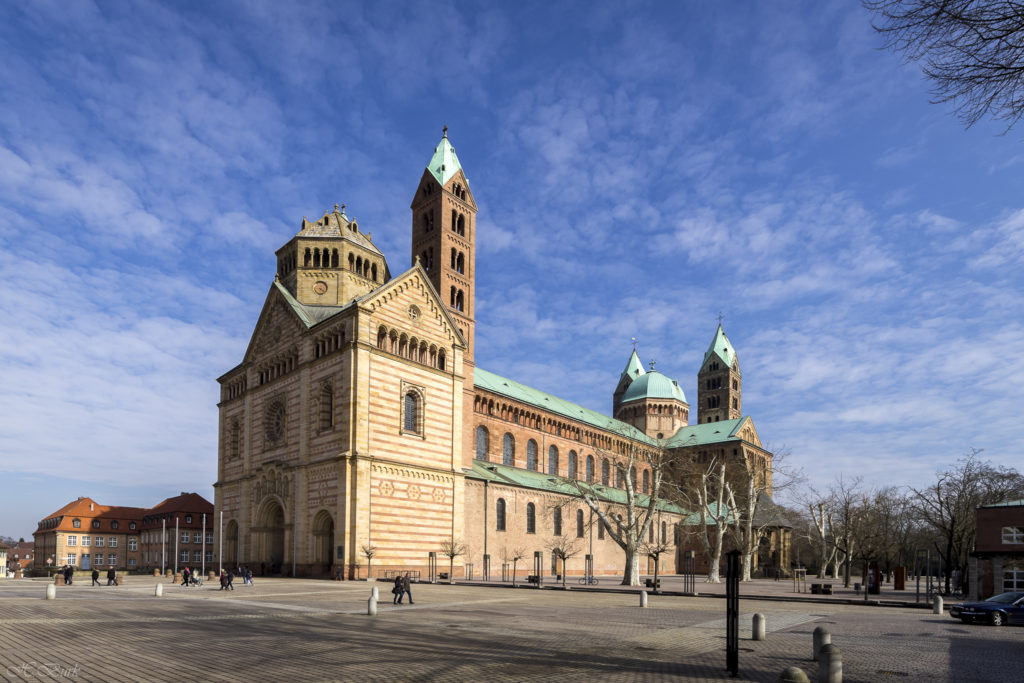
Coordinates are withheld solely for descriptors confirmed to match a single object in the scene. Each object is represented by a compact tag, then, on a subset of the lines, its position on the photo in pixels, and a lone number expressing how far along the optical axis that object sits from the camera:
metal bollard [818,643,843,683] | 12.79
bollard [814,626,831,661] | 15.34
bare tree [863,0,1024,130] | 9.73
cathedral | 48.47
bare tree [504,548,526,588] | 60.75
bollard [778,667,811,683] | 10.84
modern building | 36.25
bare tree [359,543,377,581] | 46.02
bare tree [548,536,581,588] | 66.25
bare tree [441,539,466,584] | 51.69
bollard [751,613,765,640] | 19.92
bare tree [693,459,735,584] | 54.03
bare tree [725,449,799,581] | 58.47
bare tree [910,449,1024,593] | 54.91
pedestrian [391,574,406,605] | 29.06
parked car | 25.17
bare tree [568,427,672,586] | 46.34
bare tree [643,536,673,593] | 80.19
